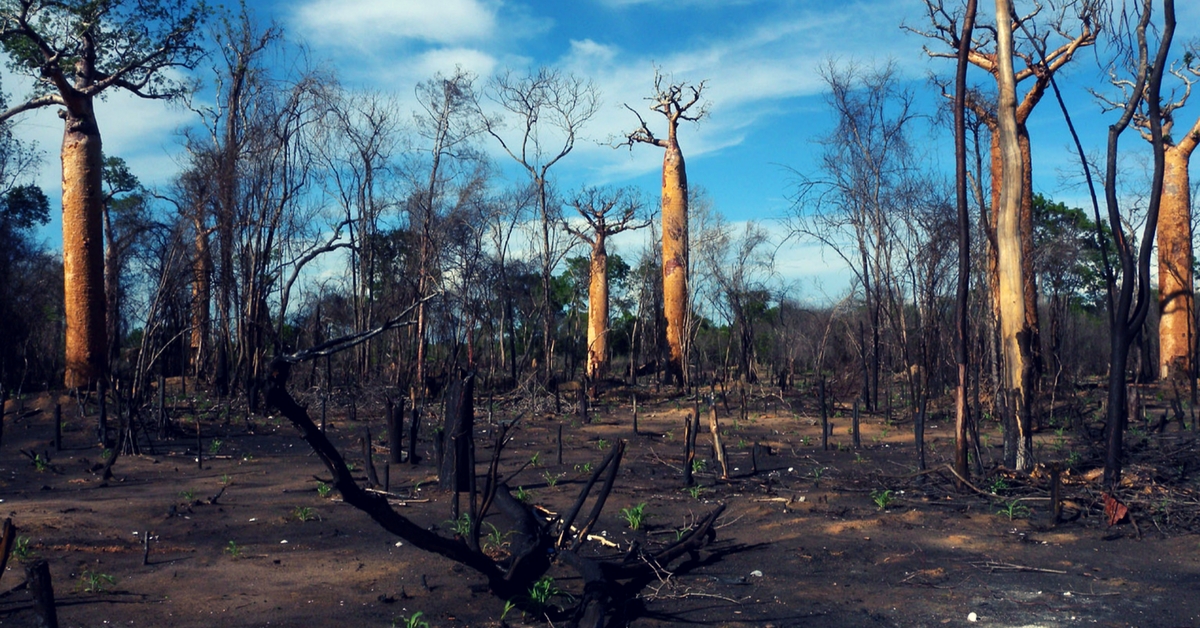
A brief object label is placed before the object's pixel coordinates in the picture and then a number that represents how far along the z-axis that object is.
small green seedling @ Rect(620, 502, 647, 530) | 6.95
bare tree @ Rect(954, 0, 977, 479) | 7.99
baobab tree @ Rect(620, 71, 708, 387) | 23.94
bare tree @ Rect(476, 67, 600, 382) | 21.70
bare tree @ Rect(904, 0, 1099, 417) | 12.61
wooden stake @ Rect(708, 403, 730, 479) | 8.92
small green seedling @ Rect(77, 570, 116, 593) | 5.16
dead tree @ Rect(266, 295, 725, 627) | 3.65
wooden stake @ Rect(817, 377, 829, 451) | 11.37
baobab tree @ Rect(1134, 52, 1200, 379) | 21.23
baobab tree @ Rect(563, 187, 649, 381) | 25.03
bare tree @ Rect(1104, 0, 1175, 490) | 7.51
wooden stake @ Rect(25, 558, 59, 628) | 3.60
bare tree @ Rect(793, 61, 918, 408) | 18.14
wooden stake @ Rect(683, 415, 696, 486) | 8.58
